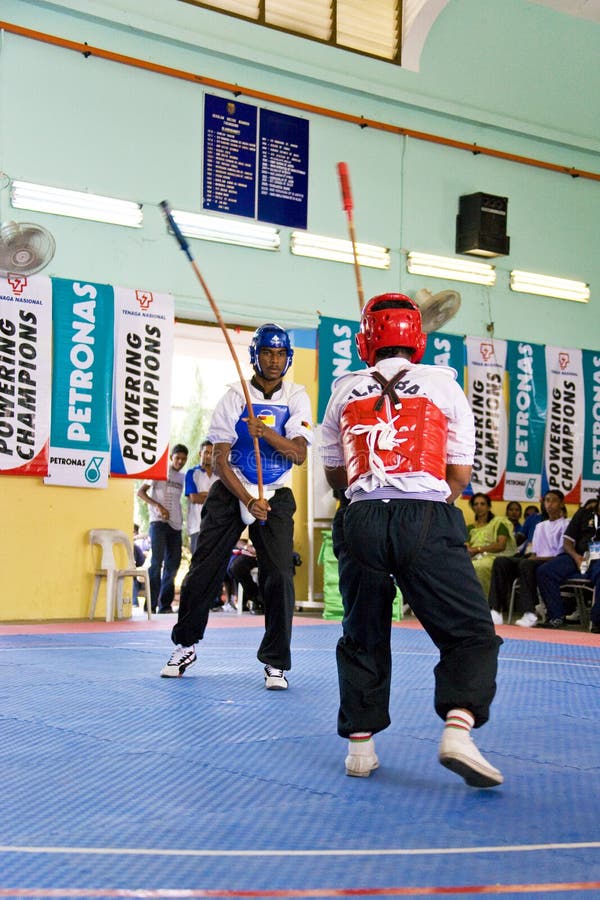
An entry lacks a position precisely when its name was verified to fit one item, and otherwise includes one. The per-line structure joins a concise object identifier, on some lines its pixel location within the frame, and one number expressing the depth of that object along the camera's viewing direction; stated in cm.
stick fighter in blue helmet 582
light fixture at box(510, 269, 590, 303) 1437
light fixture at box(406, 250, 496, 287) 1352
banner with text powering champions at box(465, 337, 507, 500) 1371
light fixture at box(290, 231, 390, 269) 1269
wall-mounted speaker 1366
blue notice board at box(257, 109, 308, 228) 1238
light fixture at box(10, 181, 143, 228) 1093
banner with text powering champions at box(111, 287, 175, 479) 1139
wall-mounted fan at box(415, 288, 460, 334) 1264
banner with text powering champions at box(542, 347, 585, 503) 1430
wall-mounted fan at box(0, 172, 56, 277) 984
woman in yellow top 1249
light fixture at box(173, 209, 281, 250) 1195
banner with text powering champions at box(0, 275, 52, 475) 1072
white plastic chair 1091
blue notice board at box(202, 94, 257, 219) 1202
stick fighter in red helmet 366
